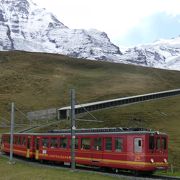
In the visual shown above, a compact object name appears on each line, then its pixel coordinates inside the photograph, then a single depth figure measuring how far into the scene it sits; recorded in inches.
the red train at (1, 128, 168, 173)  1464.1
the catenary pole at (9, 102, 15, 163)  2026.7
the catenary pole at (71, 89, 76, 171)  1555.1
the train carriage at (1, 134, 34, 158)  2189.0
